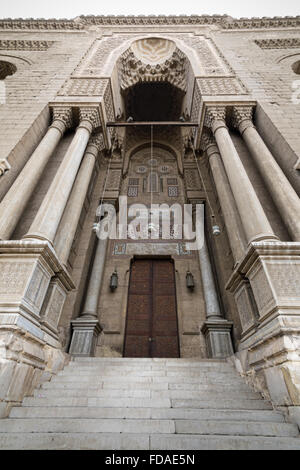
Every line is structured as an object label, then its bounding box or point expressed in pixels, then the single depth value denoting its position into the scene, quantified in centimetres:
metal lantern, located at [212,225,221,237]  469
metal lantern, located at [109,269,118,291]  612
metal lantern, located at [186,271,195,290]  617
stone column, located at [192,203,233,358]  483
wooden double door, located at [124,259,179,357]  549
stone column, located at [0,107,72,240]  378
